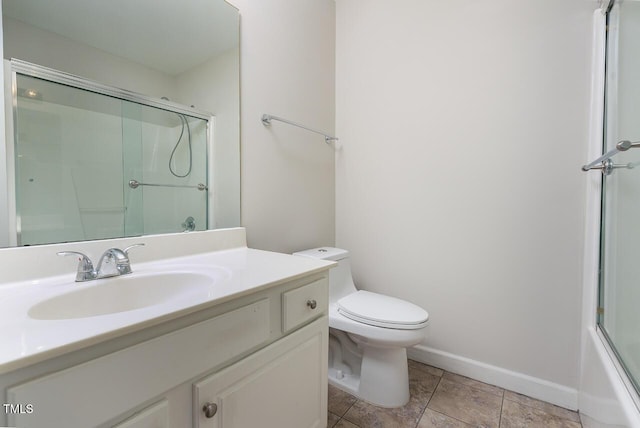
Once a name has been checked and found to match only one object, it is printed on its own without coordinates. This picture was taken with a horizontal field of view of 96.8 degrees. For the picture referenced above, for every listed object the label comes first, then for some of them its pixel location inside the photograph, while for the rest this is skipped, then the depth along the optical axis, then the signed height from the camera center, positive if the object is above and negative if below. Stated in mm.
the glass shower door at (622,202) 1003 +18
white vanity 460 -283
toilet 1291 -631
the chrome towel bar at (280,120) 1484 +465
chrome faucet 823 -181
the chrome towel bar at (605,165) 1014 +175
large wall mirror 824 +310
